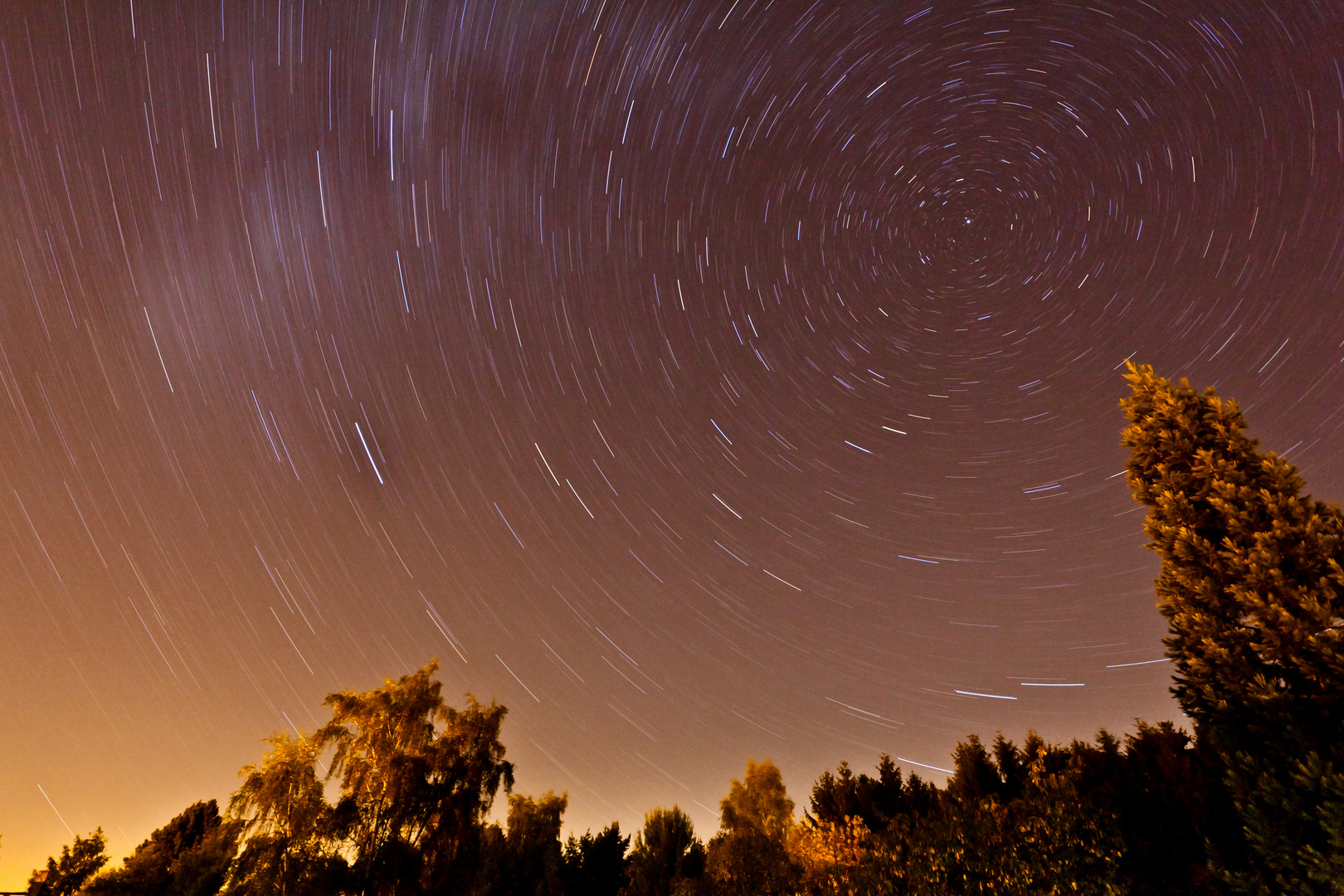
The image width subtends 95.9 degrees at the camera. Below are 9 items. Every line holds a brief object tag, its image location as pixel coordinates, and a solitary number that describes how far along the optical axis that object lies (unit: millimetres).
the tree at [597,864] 20953
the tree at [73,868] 19578
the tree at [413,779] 19297
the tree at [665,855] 19281
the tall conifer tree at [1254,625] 8250
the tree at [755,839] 17391
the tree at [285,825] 17812
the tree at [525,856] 19984
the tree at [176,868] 18438
